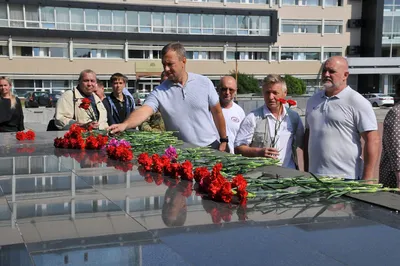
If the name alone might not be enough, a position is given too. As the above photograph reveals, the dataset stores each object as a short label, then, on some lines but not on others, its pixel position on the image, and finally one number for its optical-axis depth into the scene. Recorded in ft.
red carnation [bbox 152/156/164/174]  12.01
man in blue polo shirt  14.92
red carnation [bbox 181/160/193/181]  11.12
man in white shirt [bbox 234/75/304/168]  14.48
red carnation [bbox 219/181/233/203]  8.96
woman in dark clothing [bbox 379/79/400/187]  13.08
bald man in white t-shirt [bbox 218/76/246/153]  18.62
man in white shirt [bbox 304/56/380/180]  12.85
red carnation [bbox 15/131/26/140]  20.12
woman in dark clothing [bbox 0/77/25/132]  23.29
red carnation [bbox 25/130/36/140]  20.43
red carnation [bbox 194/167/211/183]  10.06
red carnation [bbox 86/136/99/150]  16.75
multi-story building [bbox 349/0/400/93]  194.70
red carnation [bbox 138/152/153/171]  12.32
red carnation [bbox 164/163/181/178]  11.53
